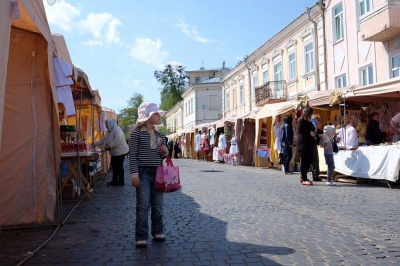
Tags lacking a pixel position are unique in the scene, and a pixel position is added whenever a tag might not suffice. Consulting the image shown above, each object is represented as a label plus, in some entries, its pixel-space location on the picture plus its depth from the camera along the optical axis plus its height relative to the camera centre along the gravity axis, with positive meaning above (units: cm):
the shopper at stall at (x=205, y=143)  3109 +90
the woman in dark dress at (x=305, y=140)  1175 +38
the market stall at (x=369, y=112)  1071 +122
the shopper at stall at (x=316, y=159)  1202 -12
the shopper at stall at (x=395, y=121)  1177 +86
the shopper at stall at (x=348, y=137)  1238 +48
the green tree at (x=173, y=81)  8425 +1433
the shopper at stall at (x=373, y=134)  1244 +56
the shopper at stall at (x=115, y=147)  1220 +28
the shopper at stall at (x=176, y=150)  4273 +62
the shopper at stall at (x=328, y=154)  1174 +0
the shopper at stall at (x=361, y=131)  1348 +72
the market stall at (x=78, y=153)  869 +9
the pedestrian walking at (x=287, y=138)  1567 +60
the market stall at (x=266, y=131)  1742 +107
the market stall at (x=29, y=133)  616 +35
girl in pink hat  541 -4
